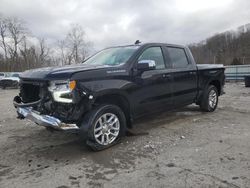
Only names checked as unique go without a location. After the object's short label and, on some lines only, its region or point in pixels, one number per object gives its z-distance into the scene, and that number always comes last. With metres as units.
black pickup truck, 3.02
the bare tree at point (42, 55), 41.09
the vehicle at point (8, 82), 15.95
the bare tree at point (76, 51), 38.22
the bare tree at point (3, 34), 39.46
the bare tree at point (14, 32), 40.61
